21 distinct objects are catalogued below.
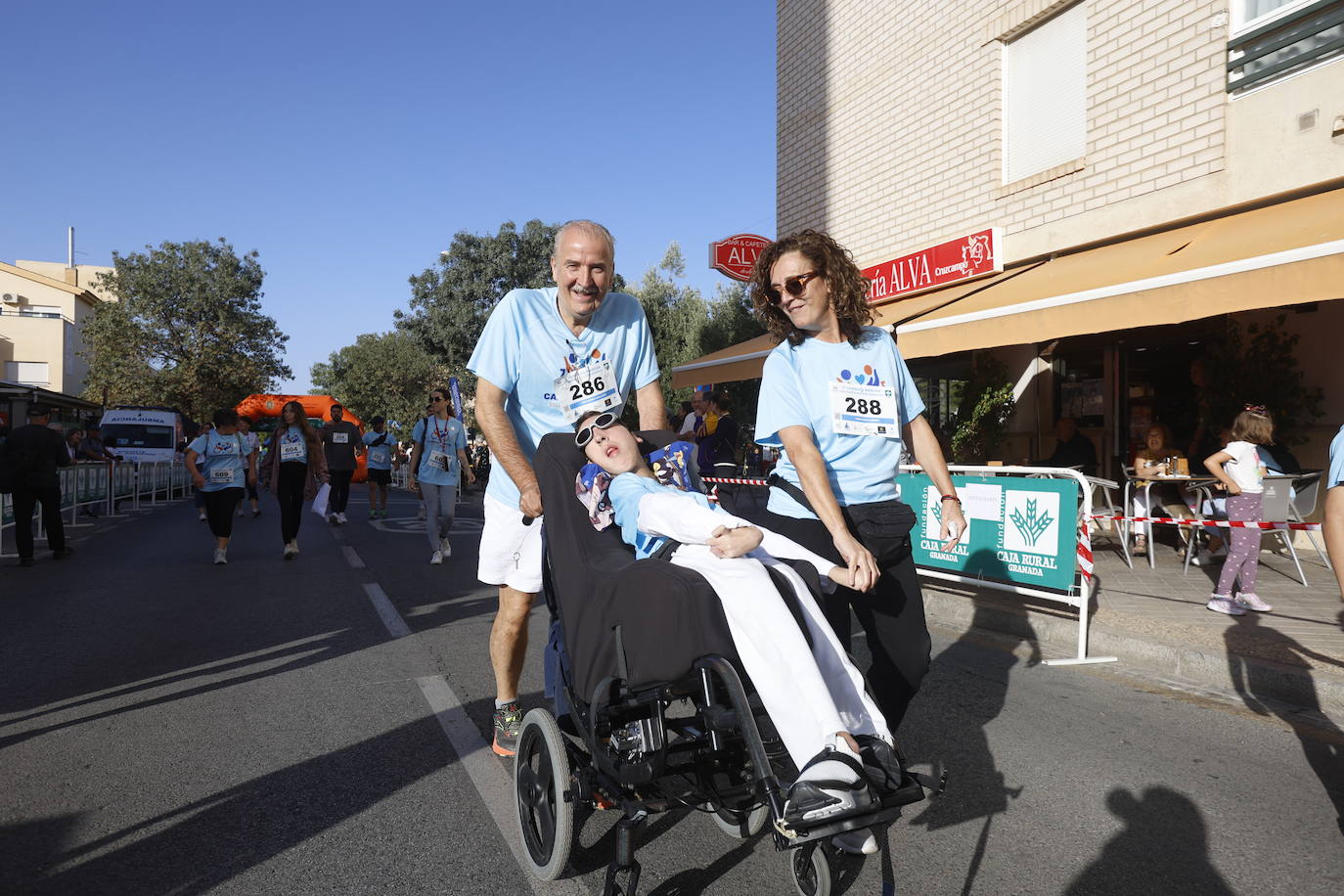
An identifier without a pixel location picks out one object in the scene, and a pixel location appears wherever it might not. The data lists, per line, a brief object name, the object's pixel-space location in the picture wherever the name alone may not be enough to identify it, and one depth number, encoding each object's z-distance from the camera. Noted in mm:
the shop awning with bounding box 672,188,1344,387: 5812
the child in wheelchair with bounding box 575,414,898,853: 2045
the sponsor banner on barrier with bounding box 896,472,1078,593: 5992
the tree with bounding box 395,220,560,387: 42219
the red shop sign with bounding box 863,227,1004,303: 10648
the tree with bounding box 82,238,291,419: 39938
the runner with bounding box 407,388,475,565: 10172
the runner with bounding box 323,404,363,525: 14844
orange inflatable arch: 32531
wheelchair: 2258
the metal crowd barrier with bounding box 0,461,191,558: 14695
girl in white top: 6836
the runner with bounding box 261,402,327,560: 10578
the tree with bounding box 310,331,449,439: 54188
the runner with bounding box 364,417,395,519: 15773
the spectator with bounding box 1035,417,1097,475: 10336
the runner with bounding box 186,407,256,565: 9805
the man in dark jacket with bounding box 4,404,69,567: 10281
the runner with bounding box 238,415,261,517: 14023
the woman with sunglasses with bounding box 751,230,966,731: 2855
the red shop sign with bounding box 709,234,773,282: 13312
